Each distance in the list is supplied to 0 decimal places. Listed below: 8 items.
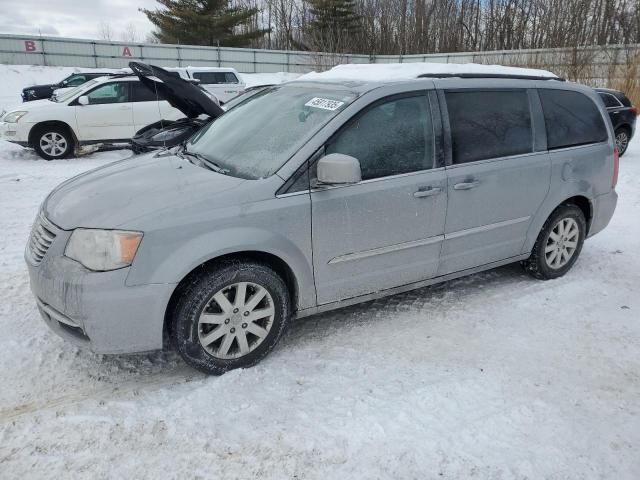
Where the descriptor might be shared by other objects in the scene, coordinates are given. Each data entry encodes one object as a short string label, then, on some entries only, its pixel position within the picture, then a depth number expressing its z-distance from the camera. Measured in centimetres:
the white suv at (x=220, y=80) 1503
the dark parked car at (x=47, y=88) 1700
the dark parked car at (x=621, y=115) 1077
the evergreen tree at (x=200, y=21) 3822
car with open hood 632
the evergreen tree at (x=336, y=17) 4141
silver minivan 269
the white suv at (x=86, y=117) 953
